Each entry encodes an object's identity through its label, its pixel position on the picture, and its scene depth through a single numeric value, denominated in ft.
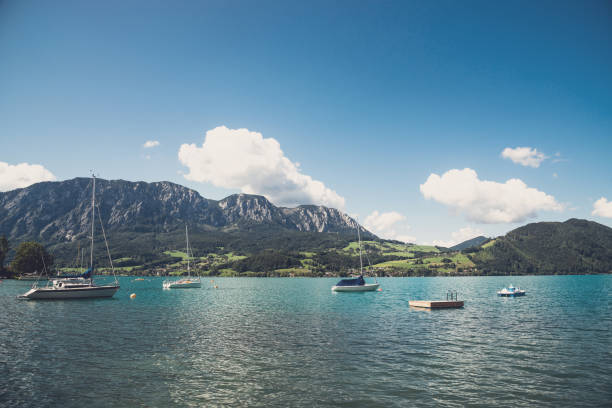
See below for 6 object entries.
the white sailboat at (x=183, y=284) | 466.29
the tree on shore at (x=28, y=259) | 547.08
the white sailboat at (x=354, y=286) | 384.88
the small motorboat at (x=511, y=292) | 327.47
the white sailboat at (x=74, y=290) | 249.96
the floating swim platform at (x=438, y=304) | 220.02
